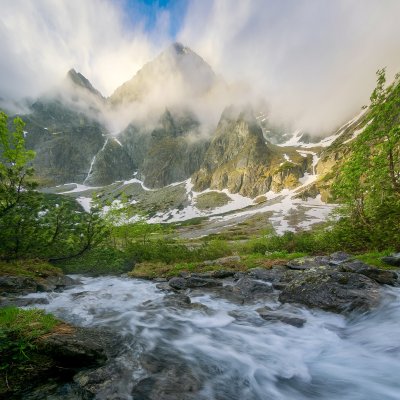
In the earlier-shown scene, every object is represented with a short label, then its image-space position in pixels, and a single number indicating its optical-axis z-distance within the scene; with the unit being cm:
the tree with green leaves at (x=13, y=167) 1230
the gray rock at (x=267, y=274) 1652
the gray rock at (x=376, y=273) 1190
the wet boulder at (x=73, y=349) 565
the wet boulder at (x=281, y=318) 916
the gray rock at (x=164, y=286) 1630
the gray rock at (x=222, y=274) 1932
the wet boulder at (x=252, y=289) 1302
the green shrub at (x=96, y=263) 2442
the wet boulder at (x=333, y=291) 981
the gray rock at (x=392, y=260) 1456
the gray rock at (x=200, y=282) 1622
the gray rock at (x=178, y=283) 1661
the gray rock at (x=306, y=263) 1811
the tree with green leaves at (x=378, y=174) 1527
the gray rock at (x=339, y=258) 1809
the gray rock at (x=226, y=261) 2516
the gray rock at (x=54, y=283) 1556
